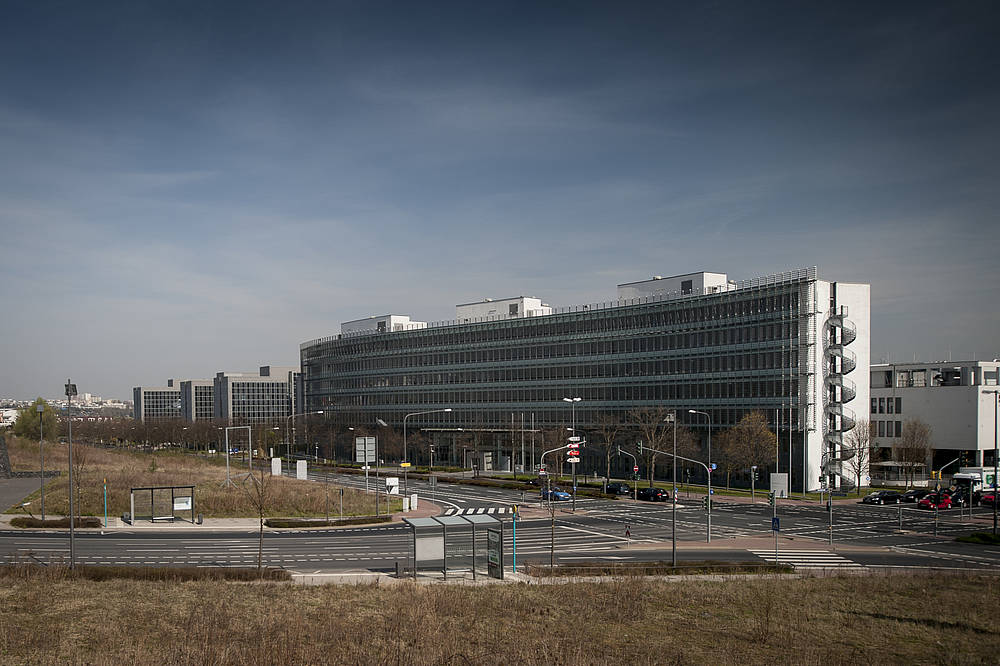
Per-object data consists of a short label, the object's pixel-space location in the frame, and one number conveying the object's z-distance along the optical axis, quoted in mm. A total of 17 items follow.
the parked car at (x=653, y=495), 77562
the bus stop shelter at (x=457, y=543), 39344
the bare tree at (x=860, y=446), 90750
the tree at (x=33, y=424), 137375
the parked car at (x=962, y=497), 78625
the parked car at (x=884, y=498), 79000
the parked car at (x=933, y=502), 75244
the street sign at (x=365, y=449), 72375
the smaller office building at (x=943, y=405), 103625
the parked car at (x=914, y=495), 79625
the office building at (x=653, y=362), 91938
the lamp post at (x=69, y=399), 38575
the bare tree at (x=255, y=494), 63306
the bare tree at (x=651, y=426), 91594
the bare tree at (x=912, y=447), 98062
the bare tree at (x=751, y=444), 86688
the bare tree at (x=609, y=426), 104000
